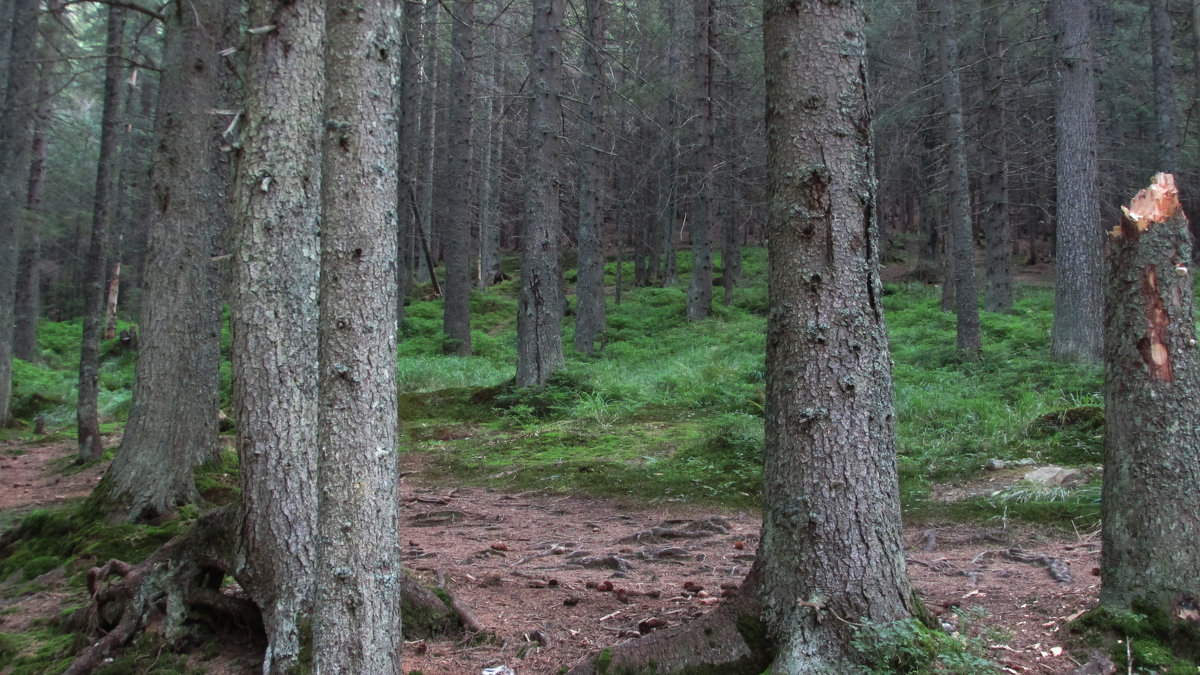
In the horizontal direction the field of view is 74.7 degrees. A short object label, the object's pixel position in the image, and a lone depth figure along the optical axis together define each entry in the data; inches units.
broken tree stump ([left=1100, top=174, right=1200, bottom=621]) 127.3
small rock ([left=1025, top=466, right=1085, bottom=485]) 247.0
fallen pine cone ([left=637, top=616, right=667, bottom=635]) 155.8
